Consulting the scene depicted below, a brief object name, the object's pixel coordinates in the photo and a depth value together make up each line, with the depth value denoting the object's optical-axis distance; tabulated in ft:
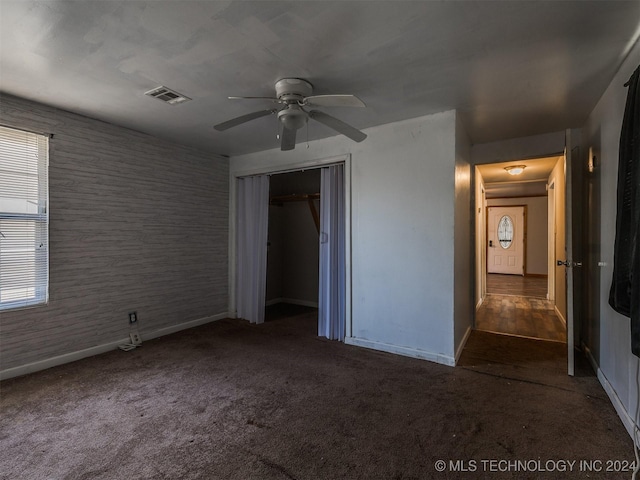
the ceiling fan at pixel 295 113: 7.50
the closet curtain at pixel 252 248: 14.34
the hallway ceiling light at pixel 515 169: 15.90
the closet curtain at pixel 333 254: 12.10
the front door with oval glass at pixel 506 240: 30.45
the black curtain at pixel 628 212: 5.27
